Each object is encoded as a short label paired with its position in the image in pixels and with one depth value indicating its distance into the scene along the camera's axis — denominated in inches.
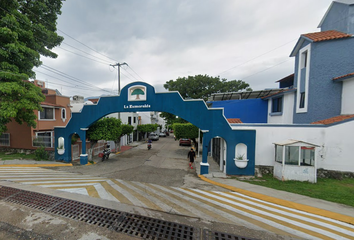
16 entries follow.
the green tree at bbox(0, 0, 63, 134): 382.3
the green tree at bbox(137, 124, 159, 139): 1138.8
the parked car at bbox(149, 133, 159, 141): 1204.1
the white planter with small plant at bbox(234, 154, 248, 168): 367.3
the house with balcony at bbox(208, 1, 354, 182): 335.6
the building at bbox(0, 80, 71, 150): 561.9
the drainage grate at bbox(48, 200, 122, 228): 165.3
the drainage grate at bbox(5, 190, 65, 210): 194.9
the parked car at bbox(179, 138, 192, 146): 951.8
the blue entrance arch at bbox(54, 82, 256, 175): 374.0
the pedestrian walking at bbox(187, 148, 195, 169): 467.6
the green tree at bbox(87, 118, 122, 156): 500.4
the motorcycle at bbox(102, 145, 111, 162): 549.0
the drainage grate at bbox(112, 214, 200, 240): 144.3
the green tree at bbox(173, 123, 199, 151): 690.8
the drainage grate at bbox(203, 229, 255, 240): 141.8
